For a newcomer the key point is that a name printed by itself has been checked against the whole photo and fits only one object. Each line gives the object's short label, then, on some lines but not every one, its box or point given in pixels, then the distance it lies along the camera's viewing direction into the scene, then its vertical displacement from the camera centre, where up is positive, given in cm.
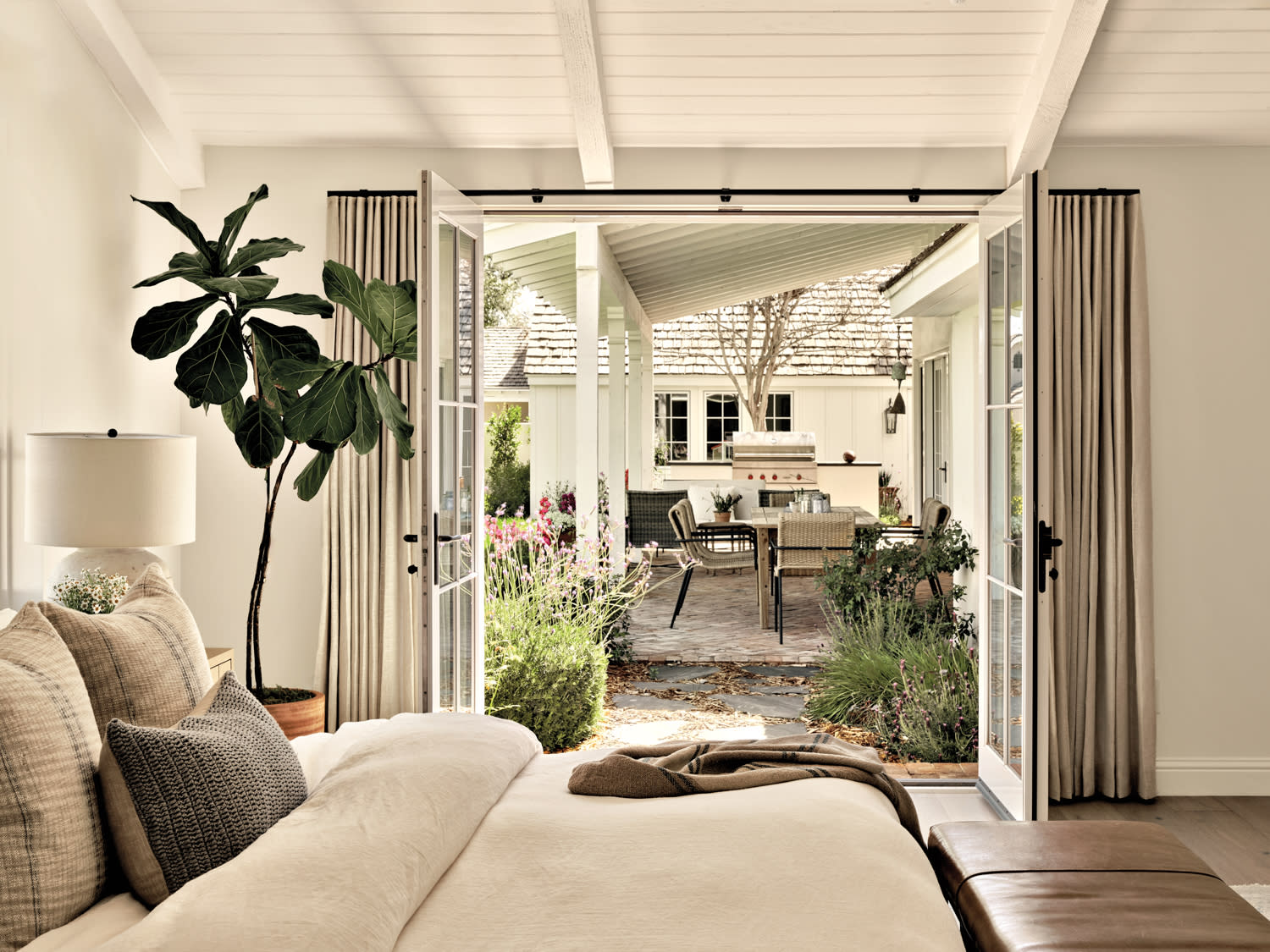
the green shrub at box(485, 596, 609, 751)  483 -90
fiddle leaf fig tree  352 +42
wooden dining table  796 -39
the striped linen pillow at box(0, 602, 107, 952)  157 -49
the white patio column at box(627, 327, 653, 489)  1117 +93
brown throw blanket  229 -66
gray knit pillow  171 -53
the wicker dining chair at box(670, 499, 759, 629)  819 -53
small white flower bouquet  298 -31
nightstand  344 -59
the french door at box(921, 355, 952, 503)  978 +51
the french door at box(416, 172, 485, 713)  370 +13
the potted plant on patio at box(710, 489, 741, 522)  1088 -26
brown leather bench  185 -80
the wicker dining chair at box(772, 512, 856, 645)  725 -41
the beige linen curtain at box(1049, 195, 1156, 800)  425 -2
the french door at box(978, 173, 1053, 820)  359 -7
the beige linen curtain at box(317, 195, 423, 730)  433 -25
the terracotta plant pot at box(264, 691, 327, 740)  367 -82
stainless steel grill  1307 +23
